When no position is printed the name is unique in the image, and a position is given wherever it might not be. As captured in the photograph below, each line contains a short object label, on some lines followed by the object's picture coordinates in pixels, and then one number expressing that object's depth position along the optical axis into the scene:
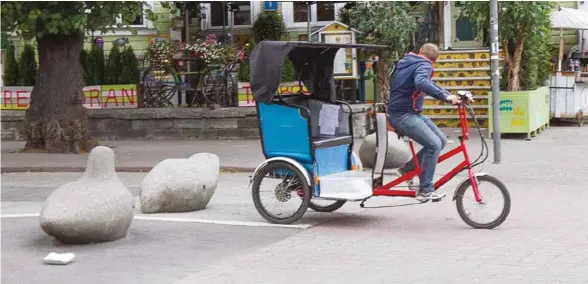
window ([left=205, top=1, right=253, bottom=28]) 23.53
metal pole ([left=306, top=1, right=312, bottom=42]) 21.48
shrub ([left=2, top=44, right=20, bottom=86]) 22.19
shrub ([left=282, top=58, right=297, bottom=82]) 19.80
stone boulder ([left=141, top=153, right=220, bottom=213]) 10.27
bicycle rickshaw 9.45
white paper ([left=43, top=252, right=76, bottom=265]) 7.98
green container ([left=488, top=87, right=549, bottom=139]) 17.89
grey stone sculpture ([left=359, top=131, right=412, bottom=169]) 13.26
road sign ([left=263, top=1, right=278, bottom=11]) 23.23
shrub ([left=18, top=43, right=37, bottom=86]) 22.14
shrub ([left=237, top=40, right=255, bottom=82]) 20.62
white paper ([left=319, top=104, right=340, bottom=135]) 10.11
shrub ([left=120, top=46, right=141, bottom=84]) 21.83
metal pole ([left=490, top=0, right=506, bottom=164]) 14.60
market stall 20.53
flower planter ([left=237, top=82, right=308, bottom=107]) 20.42
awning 21.33
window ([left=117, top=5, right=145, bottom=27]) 22.99
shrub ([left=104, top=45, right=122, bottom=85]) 21.86
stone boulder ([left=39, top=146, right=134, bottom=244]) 8.52
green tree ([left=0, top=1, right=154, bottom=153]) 17.62
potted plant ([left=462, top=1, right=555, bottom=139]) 17.97
